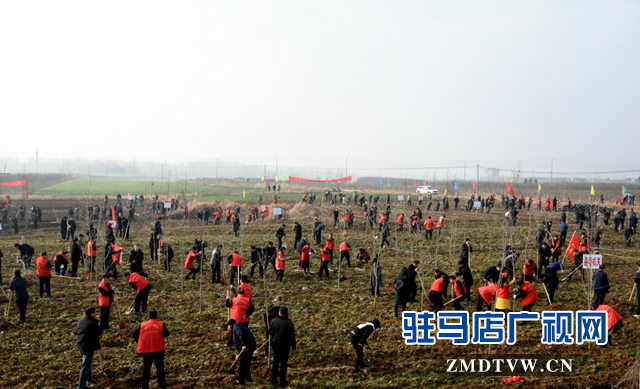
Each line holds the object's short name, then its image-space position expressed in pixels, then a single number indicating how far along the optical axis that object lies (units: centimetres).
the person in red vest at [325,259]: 1634
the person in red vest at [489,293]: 1071
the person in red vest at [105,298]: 1043
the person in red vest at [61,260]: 1477
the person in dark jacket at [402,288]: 1127
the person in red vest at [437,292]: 1128
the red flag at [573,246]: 1504
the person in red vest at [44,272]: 1317
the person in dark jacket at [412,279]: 1261
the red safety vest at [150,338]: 752
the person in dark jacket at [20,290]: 1094
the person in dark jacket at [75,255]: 1588
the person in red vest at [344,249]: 1709
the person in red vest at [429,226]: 2419
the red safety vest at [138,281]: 1137
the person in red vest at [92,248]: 1617
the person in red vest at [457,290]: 1164
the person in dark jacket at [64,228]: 2482
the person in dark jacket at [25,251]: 1593
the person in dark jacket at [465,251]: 1625
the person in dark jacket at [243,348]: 772
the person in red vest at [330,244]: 1722
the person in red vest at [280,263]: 1547
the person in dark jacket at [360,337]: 808
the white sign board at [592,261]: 1179
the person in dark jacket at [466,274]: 1264
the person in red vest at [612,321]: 903
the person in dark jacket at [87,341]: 768
